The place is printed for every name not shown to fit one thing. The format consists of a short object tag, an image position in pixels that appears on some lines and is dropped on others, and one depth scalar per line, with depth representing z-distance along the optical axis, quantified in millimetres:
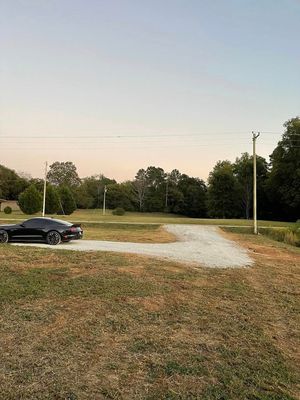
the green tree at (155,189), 95062
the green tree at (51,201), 56188
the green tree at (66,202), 59062
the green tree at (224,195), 80812
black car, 18062
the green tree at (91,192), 94438
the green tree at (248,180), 75250
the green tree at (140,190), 98062
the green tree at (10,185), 84819
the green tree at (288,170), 63175
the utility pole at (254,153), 30669
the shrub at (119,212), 66938
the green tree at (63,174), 113688
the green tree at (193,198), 91688
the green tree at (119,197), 95519
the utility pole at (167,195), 95000
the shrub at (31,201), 53562
